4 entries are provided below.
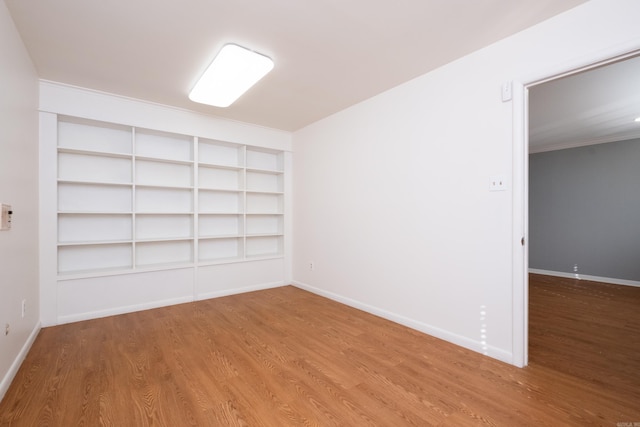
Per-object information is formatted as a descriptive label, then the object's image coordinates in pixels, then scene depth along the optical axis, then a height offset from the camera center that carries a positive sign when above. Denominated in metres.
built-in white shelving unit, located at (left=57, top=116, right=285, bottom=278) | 3.15 +0.18
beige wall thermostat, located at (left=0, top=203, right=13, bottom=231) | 1.73 -0.03
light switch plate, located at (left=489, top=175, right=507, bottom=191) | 2.15 +0.24
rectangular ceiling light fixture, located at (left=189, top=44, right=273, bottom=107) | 2.29 +1.25
